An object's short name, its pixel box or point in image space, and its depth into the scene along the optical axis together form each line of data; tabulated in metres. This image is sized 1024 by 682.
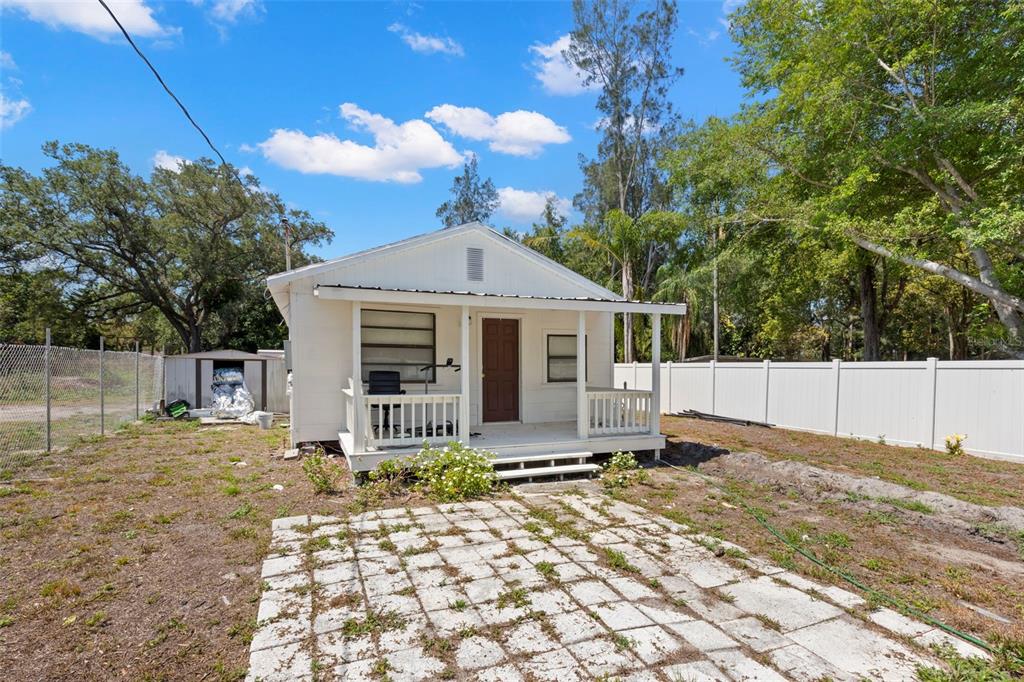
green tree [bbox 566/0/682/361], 21.34
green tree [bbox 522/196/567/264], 23.19
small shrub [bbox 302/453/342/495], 5.83
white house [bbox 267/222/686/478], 6.73
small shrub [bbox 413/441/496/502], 5.84
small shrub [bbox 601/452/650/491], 6.51
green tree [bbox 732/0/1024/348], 9.55
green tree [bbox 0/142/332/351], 19.05
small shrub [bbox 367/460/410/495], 6.01
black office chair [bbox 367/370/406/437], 7.05
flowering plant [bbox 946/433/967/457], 7.84
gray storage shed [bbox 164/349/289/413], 14.89
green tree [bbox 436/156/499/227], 29.62
